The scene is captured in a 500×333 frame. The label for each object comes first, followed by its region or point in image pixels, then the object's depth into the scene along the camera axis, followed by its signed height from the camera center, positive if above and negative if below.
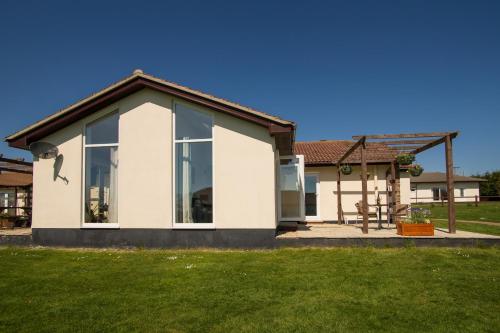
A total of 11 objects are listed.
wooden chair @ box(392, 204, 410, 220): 11.09 -0.77
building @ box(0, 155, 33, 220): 13.24 +0.46
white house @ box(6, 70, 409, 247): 8.84 +0.58
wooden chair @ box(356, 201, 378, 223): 14.26 -1.27
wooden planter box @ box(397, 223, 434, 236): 8.80 -1.15
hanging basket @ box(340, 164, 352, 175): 12.88 +0.70
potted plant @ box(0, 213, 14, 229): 13.39 -1.22
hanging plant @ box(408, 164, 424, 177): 11.63 +0.58
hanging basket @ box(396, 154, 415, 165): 10.88 +0.91
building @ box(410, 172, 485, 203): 45.34 -0.43
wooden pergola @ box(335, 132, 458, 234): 9.33 +1.35
